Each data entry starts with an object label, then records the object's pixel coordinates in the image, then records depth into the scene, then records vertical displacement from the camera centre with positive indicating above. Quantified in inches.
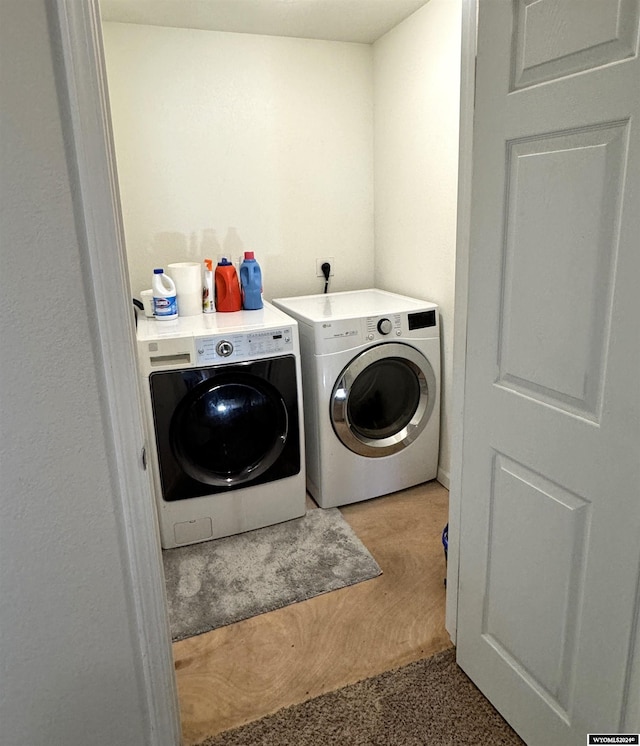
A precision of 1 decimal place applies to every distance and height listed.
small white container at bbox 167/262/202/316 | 97.5 -9.2
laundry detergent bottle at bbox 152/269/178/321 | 95.3 -10.6
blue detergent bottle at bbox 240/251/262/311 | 103.3 -9.4
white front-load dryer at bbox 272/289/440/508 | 96.3 -29.5
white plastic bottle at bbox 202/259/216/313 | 101.6 -10.9
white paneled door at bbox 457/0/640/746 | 40.6 -11.2
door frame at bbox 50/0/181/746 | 35.4 -5.7
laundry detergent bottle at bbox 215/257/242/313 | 102.0 -10.1
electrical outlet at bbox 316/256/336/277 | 121.9 -7.6
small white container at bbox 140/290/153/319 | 98.4 -11.9
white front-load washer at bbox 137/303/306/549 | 86.7 -30.4
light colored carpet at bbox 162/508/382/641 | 79.9 -52.2
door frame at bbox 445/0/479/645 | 54.2 -6.2
